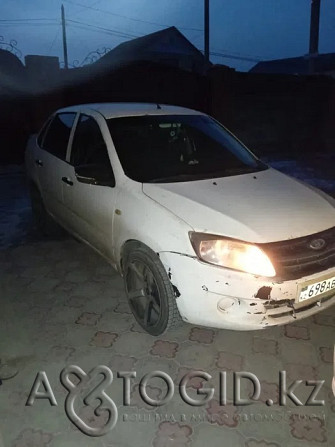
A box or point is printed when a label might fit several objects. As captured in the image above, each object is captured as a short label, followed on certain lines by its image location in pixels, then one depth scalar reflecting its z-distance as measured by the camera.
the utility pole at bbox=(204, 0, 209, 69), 21.61
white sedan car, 2.47
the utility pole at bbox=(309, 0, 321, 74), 18.89
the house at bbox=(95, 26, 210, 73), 27.62
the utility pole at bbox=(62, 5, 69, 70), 35.86
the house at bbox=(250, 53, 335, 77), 27.62
